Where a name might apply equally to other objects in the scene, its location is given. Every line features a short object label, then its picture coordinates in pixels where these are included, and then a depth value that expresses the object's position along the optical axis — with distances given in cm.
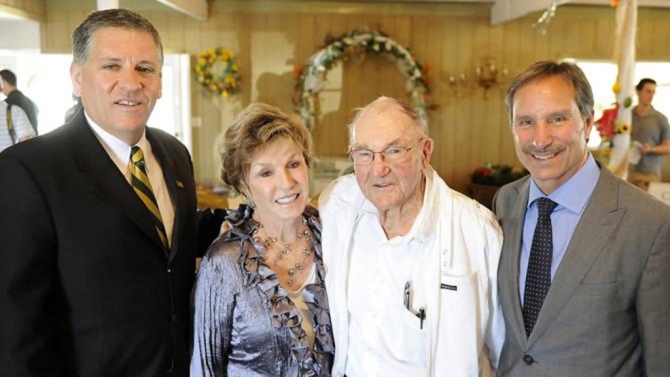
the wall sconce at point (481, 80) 772
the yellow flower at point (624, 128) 436
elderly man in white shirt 182
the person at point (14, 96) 521
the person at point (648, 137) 565
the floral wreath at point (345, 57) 713
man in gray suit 162
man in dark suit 152
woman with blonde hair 186
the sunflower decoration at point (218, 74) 734
